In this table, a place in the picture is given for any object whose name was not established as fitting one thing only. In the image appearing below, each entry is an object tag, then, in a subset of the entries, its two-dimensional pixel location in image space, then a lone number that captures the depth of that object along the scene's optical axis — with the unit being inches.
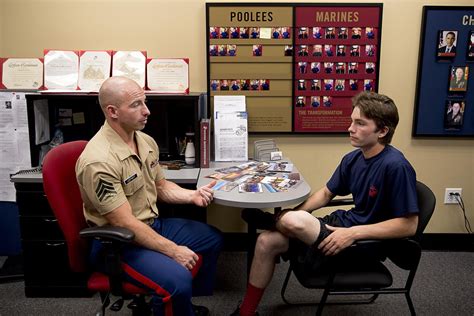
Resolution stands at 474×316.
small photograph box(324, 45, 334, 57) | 106.2
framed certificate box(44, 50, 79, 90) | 99.0
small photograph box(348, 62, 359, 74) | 107.3
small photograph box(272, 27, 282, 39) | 105.0
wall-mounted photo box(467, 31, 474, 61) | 105.7
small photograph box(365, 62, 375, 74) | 107.2
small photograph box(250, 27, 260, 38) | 105.0
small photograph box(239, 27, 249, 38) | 105.0
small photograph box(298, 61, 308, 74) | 106.7
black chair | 66.2
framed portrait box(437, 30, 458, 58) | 105.8
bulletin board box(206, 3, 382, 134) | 104.5
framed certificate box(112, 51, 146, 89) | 99.7
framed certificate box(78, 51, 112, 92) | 98.7
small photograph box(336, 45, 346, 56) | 106.3
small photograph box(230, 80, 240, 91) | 107.6
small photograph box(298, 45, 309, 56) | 105.9
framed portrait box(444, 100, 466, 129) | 109.4
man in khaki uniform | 62.3
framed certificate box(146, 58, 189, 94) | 100.0
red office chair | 60.5
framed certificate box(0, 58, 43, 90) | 101.3
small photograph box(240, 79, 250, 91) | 107.6
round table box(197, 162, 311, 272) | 69.6
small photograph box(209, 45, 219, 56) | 105.7
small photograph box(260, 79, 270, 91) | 107.6
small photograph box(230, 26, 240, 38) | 104.9
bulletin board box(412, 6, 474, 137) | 105.6
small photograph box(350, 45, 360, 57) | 106.3
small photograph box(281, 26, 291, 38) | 105.0
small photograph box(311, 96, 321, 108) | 108.9
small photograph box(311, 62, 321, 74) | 107.0
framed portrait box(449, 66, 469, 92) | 107.4
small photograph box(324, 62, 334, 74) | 107.1
